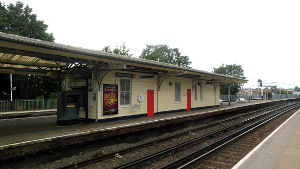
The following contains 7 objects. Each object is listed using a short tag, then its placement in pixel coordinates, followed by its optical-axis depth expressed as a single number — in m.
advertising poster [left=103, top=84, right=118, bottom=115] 10.08
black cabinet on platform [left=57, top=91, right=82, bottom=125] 9.12
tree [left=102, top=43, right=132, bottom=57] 38.97
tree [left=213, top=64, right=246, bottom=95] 60.75
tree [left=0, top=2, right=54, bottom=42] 24.86
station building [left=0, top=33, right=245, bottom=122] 7.45
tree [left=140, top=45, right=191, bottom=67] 51.28
